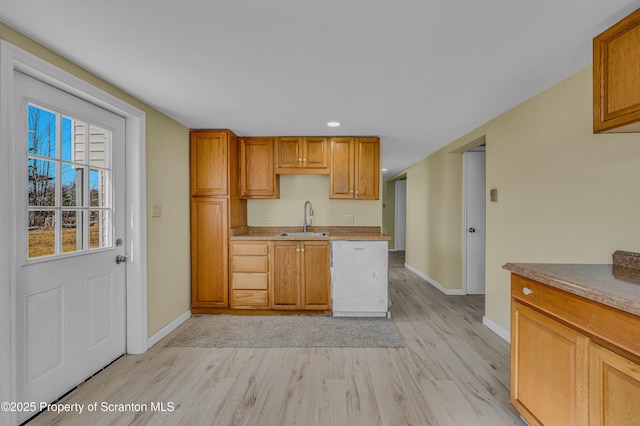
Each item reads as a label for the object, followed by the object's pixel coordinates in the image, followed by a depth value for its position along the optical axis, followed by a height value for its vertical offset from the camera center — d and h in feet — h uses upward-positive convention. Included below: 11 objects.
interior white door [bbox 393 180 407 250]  28.32 -0.46
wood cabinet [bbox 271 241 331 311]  11.51 -2.49
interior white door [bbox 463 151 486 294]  13.97 +0.40
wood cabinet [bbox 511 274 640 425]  3.63 -2.16
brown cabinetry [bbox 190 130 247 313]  11.55 -0.23
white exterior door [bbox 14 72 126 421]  5.71 -0.63
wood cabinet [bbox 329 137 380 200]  12.47 +1.84
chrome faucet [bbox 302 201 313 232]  13.30 -0.20
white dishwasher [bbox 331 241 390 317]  11.25 -2.57
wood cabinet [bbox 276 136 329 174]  12.45 +2.43
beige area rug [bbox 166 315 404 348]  9.21 -4.13
